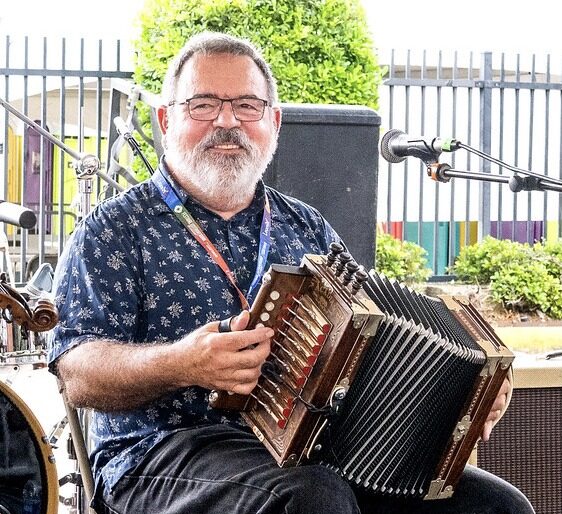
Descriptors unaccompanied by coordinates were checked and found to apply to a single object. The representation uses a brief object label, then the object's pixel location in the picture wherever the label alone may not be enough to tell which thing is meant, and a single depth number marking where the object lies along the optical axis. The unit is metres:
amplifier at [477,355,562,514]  3.27
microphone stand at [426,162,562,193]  2.80
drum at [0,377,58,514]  3.05
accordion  2.31
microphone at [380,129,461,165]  2.92
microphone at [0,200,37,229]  2.82
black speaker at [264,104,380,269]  3.98
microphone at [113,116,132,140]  3.91
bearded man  2.39
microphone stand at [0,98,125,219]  3.84
